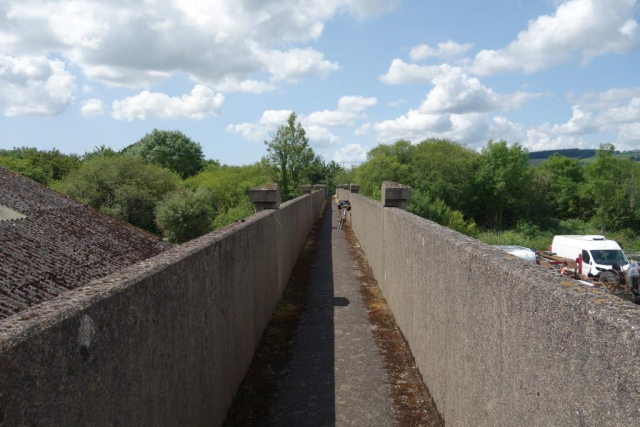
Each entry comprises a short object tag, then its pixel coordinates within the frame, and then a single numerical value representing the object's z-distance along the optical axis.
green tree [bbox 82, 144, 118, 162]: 79.36
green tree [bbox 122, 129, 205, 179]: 75.50
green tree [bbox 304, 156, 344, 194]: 79.62
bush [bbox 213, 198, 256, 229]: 29.86
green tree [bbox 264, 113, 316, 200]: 44.81
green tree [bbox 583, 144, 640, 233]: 61.81
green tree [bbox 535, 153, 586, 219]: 67.50
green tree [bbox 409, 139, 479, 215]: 51.69
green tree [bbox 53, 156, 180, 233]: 39.34
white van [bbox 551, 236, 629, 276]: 26.34
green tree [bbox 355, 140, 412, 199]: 38.88
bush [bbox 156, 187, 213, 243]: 35.81
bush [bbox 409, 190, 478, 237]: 27.94
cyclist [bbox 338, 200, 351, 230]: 22.05
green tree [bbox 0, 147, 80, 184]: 58.29
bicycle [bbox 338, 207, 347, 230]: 21.79
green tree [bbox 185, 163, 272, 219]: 41.06
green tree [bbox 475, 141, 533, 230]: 60.22
